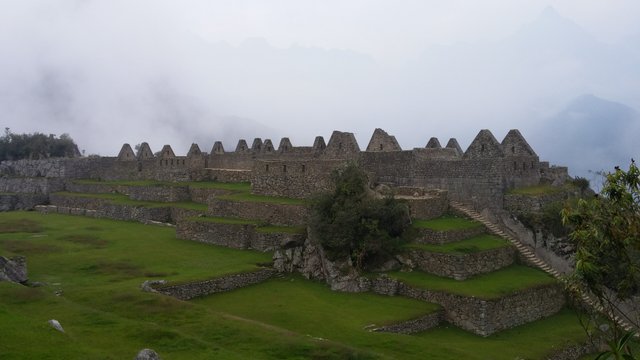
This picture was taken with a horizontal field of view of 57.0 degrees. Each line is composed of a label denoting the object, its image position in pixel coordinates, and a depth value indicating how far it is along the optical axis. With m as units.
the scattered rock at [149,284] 19.50
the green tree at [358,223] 24.03
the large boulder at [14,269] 18.75
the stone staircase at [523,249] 21.80
